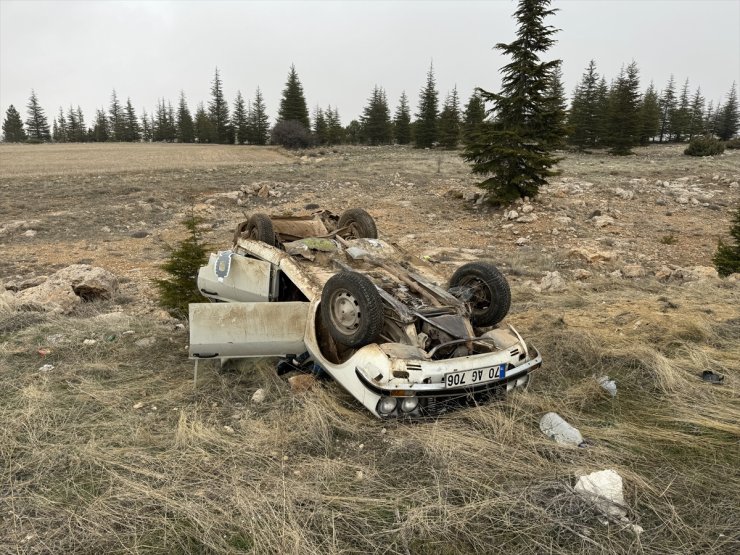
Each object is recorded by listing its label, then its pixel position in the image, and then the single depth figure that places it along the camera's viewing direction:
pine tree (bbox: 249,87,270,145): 58.12
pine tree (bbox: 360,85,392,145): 53.25
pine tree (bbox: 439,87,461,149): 43.34
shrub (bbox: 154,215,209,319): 6.62
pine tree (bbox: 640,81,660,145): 43.69
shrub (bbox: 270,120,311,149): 45.06
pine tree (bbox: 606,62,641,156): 34.69
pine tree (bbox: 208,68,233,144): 63.25
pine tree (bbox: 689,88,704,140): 56.11
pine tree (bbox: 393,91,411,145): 53.19
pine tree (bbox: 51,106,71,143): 83.81
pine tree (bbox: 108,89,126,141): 80.19
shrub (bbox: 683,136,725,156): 30.41
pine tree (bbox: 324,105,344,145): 52.45
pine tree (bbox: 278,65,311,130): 50.28
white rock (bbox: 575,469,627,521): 2.61
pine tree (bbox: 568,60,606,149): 40.47
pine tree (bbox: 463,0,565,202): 15.31
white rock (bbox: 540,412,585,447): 3.36
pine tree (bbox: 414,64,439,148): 45.31
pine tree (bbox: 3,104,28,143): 77.75
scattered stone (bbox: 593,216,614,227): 14.07
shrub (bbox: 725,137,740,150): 38.06
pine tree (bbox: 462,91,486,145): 45.05
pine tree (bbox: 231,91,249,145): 61.94
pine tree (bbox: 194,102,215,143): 65.99
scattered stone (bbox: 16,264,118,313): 6.72
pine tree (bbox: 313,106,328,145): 51.59
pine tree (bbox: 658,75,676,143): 57.66
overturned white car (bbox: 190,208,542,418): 3.53
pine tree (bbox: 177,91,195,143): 71.06
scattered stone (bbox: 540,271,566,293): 7.92
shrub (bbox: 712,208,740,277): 9.17
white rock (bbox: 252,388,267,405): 3.94
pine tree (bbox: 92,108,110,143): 79.31
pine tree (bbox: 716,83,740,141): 57.12
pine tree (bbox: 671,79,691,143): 54.59
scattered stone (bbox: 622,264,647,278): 9.50
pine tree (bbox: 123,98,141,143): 80.12
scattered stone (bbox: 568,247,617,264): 10.45
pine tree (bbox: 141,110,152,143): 83.82
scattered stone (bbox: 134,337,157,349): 5.03
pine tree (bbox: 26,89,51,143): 78.06
